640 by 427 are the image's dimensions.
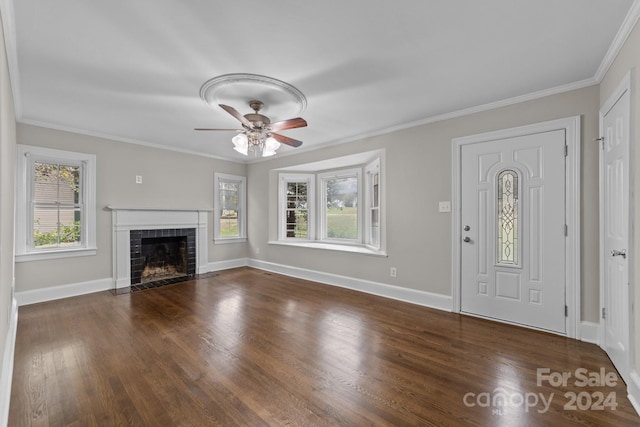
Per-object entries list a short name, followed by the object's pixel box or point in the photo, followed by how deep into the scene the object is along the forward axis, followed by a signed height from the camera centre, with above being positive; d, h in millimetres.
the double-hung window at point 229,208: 5656 +101
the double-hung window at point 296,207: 5695 +126
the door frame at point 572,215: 2619 -16
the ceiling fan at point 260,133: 2765 +850
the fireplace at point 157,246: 4352 -570
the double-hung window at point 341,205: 5152 +147
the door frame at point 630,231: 1823 -117
